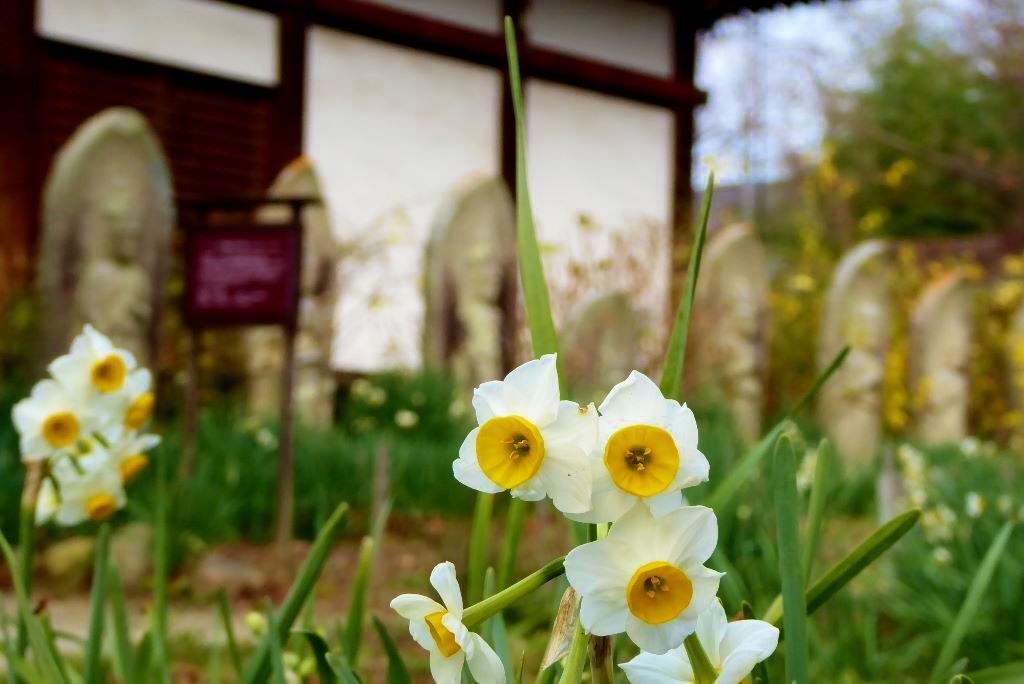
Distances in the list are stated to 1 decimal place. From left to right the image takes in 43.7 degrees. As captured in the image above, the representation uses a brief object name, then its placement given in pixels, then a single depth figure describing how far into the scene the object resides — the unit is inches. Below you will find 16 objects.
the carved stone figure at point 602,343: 261.4
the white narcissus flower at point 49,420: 54.8
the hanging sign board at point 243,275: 181.9
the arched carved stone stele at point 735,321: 320.8
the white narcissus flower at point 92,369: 54.8
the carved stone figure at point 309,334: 245.1
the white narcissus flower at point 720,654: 31.8
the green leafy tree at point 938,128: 709.3
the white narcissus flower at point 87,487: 56.5
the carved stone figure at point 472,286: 266.1
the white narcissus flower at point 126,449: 56.6
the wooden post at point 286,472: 172.2
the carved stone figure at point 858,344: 318.7
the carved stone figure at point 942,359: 343.6
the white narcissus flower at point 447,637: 31.8
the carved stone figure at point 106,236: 201.5
